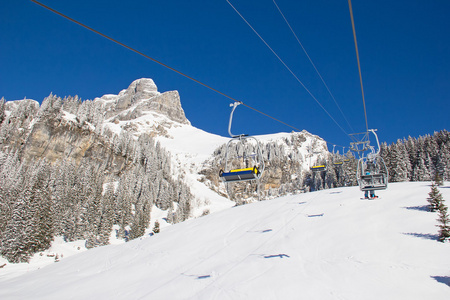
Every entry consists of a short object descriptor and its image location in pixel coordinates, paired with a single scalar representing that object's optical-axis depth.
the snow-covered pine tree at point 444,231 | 12.32
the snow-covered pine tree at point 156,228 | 45.15
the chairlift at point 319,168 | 30.33
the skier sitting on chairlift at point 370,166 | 19.24
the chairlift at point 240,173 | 12.58
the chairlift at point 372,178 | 17.59
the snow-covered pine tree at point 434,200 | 17.32
